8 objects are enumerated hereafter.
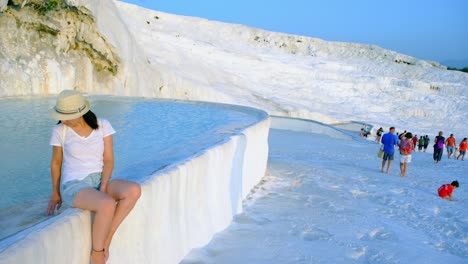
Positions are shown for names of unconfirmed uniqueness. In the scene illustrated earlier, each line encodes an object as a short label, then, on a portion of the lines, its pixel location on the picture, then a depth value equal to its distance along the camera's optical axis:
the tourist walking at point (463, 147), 16.16
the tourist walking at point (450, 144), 16.97
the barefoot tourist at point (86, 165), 2.94
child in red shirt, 8.59
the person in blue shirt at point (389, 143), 10.60
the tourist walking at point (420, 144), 19.08
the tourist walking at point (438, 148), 14.30
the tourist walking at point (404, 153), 10.63
